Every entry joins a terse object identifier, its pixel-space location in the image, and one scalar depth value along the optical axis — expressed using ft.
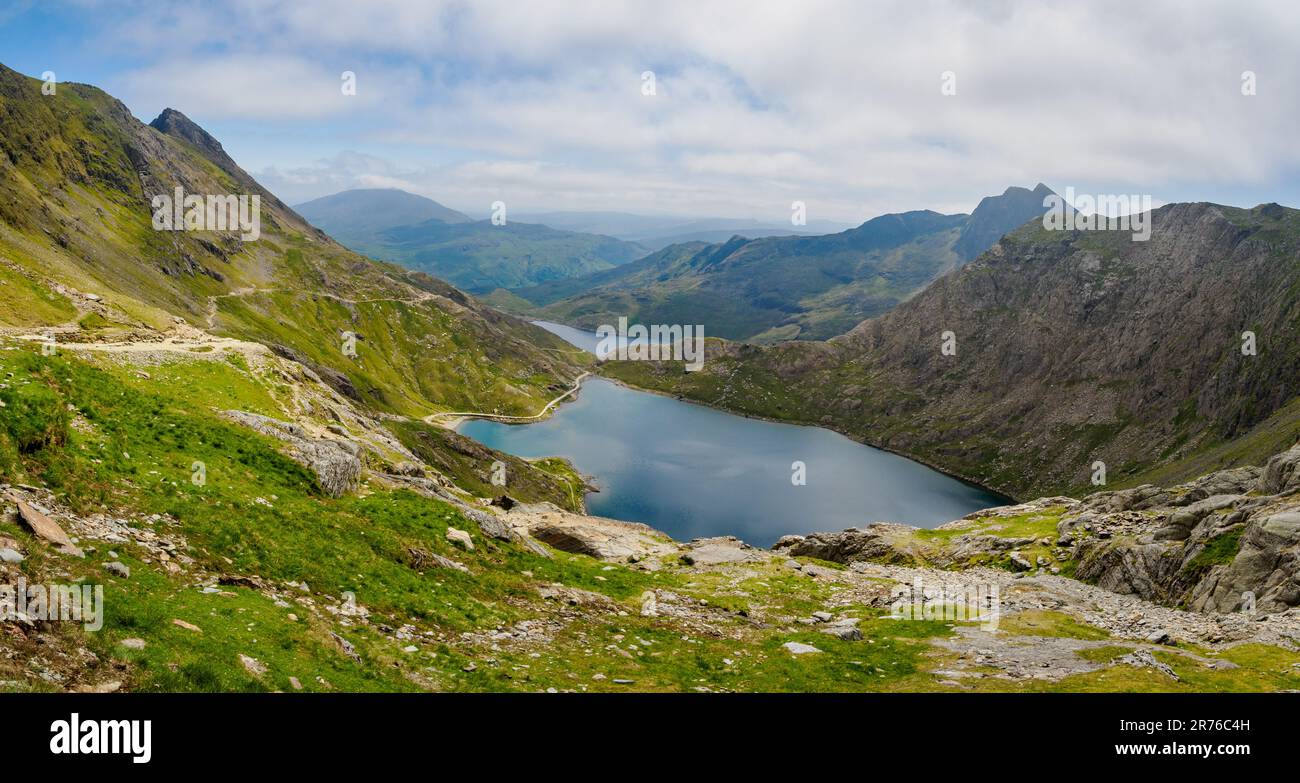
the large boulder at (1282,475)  170.91
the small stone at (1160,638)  108.47
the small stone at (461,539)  115.03
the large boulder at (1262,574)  121.80
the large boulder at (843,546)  228.22
